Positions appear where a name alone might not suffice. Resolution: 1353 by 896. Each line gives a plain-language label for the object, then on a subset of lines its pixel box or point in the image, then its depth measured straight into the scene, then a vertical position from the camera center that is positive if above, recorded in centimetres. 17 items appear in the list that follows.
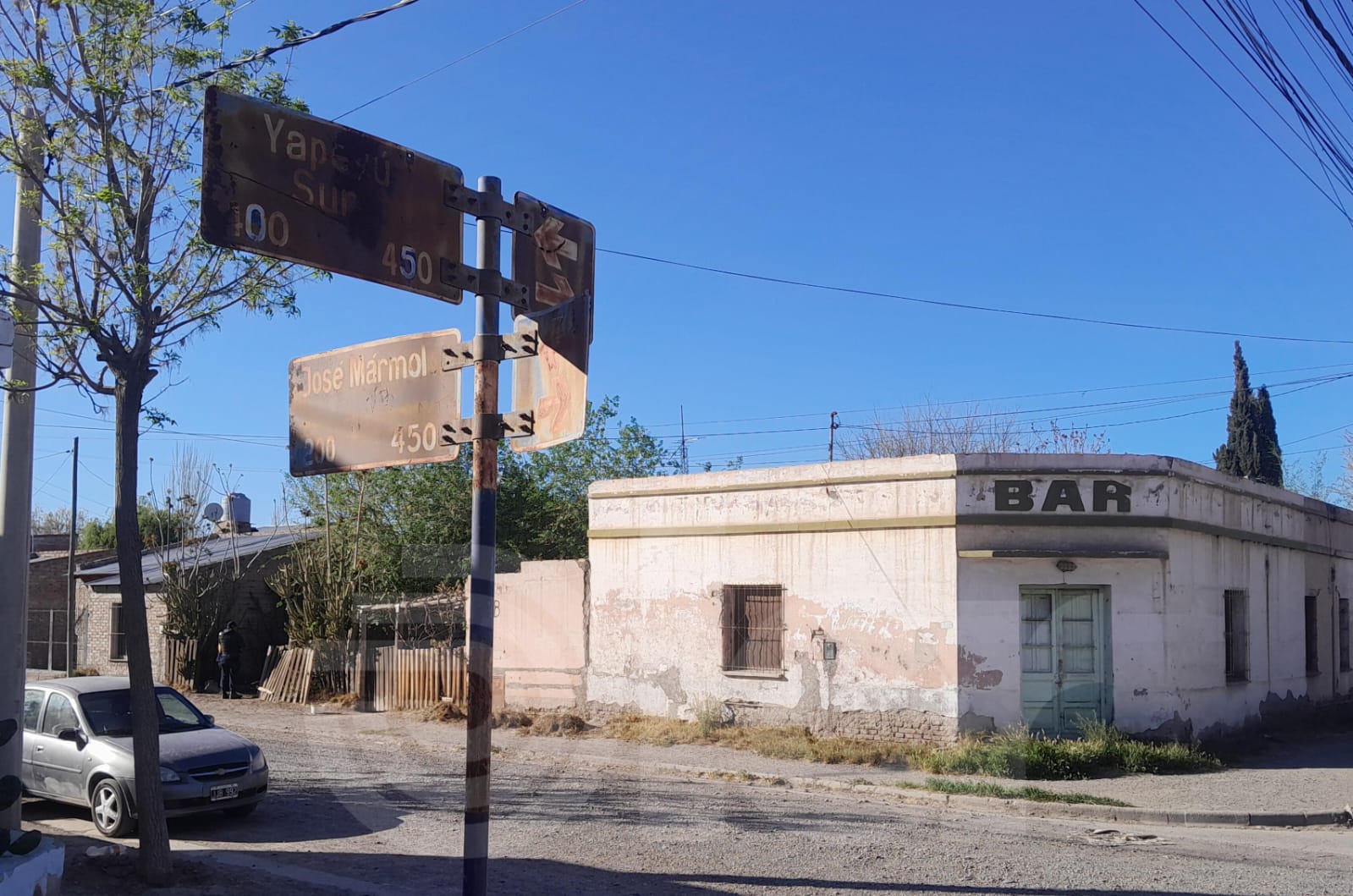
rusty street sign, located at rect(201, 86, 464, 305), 443 +146
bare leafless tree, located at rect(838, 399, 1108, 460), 2998 +288
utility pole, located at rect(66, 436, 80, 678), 2650 -79
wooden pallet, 2291 -268
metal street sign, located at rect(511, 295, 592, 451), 489 +76
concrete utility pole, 847 +46
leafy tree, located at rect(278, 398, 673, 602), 2450 +70
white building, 1527 -71
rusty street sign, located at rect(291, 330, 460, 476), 506 +65
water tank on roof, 3619 +109
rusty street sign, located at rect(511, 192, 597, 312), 536 +142
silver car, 1024 -199
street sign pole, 465 -11
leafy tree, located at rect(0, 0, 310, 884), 805 +235
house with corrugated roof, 2609 -148
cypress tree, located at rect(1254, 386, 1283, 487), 3781 +356
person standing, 2433 -247
